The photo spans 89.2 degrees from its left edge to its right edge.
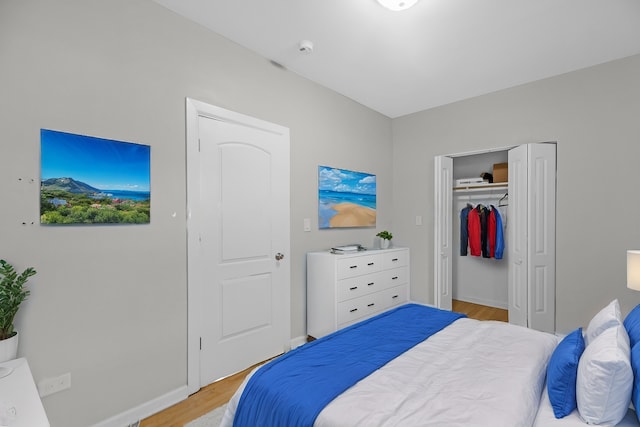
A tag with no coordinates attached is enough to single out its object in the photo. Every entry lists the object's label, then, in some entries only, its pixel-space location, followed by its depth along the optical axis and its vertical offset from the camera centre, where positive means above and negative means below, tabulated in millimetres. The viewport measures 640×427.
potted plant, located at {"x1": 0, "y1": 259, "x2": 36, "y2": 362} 1447 -423
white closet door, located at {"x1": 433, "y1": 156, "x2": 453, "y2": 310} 3883 -234
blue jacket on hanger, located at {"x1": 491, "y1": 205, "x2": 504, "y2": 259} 4094 -333
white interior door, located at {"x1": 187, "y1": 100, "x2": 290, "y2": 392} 2346 -239
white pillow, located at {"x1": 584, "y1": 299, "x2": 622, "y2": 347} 1422 -494
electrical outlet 1686 -915
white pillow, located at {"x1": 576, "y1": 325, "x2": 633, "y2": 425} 1078 -590
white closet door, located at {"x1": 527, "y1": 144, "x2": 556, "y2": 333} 3215 -261
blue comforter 1264 -724
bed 1169 -723
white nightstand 1029 -670
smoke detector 2562 +1331
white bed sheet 1123 -741
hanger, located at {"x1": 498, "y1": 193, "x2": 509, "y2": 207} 4160 +152
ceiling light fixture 2062 +1338
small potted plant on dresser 3840 -310
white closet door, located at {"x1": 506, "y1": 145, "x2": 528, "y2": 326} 3262 -243
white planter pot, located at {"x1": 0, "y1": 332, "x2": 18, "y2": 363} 1421 -610
